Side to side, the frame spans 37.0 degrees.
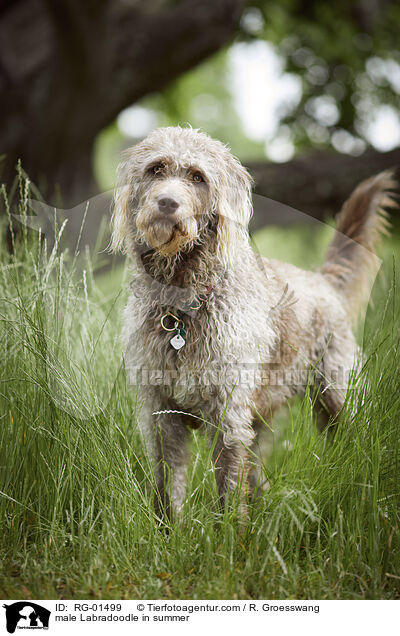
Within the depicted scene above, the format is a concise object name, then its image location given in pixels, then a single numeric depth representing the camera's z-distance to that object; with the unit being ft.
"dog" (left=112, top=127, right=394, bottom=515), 8.06
